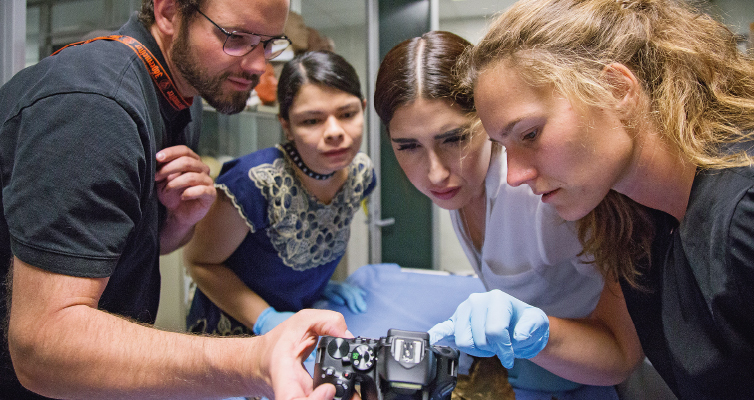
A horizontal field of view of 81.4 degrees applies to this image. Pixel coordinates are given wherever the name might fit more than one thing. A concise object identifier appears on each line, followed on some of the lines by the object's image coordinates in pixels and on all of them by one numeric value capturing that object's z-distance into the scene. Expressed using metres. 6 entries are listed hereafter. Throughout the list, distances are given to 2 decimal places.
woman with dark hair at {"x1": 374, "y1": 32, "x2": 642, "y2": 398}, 0.78
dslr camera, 0.52
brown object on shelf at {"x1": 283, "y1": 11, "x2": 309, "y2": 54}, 1.53
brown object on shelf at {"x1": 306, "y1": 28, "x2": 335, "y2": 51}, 1.66
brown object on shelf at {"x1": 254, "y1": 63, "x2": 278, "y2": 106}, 1.56
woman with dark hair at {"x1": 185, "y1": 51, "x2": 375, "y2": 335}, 1.14
